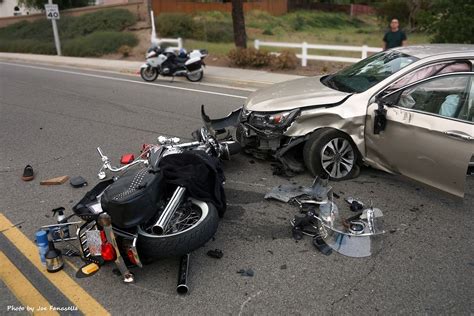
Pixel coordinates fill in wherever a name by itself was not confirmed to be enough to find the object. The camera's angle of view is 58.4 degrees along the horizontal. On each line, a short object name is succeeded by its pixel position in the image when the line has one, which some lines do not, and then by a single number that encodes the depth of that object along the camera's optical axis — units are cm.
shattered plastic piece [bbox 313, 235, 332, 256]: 377
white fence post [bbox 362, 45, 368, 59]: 1384
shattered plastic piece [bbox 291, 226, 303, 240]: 400
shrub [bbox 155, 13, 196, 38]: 2512
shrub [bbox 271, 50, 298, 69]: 1452
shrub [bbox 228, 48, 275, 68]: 1493
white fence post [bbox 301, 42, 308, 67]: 1470
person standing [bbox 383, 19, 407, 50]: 1120
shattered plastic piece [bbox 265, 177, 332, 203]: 467
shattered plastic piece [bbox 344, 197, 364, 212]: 448
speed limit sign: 2153
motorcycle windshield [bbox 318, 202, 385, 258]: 379
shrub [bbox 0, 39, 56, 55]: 2393
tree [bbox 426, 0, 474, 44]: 1330
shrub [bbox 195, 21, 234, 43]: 2589
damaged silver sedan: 430
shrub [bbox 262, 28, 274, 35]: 3488
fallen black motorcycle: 326
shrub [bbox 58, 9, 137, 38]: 2498
